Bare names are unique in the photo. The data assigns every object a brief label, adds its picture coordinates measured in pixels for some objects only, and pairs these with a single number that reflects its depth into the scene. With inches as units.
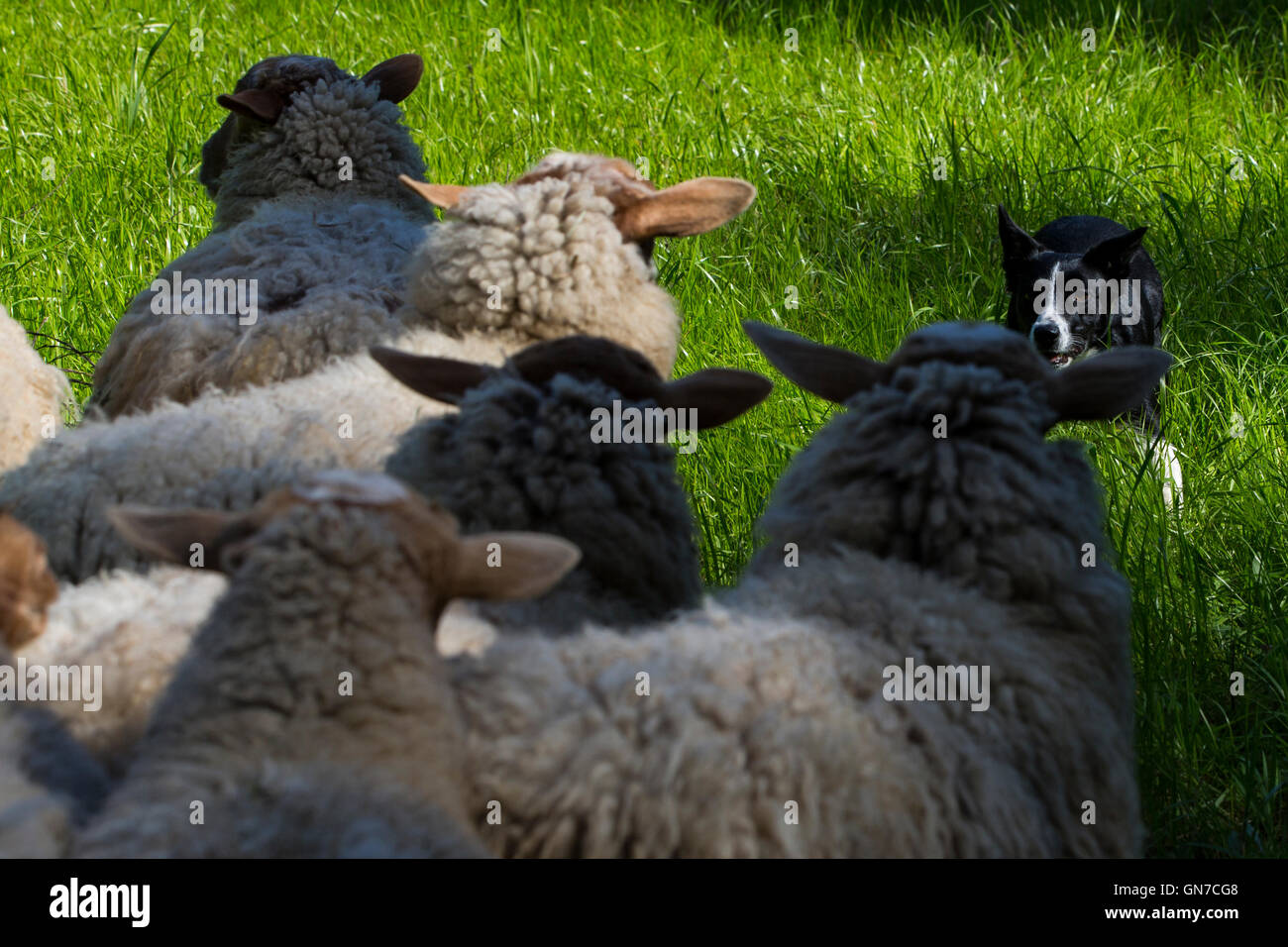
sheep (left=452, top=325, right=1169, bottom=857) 158.1
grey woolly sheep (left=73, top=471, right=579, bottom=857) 141.0
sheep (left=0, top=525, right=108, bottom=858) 141.1
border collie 393.4
